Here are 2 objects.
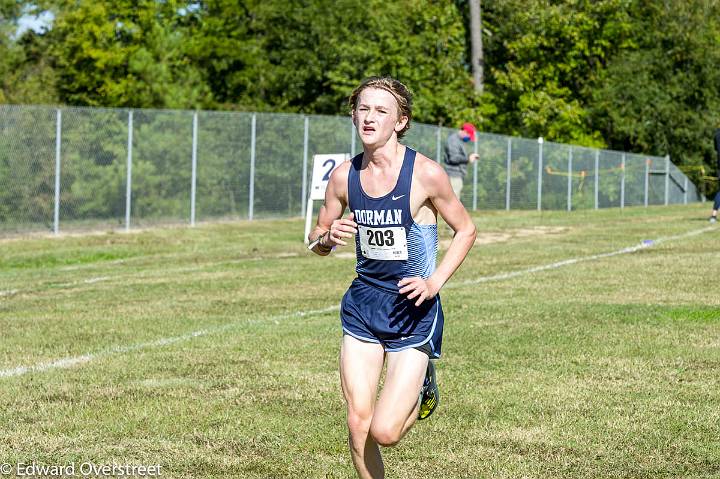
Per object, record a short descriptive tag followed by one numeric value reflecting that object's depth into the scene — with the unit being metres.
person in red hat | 24.80
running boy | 5.49
